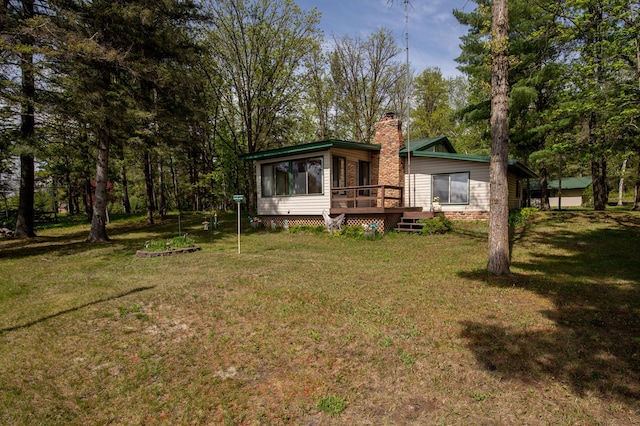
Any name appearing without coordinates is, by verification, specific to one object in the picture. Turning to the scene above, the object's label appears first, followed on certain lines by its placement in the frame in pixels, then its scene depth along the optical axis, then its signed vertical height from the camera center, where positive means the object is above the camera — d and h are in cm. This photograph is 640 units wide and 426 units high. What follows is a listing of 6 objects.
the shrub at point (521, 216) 1505 -70
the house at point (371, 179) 1464 +117
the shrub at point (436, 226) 1340 -93
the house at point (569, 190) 3730 +128
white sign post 1023 +24
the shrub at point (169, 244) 1044 -122
